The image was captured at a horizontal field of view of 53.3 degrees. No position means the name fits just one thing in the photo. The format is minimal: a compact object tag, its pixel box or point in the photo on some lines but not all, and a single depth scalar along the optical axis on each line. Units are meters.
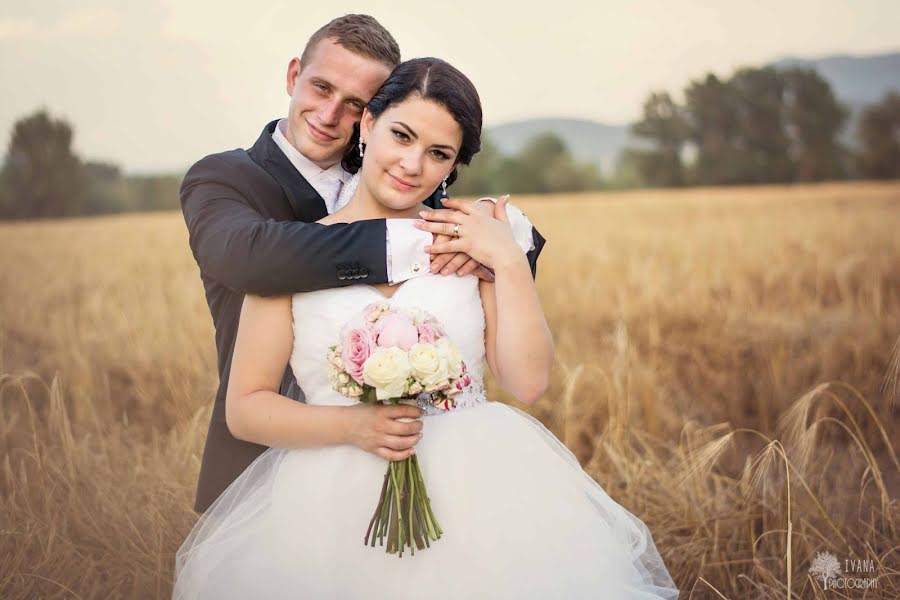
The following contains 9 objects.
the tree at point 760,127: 37.84
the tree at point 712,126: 38.91
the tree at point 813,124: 36.78
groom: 2.64
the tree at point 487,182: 33.73
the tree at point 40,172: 33.97
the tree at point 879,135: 35.26
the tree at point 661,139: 38.28
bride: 2.51
